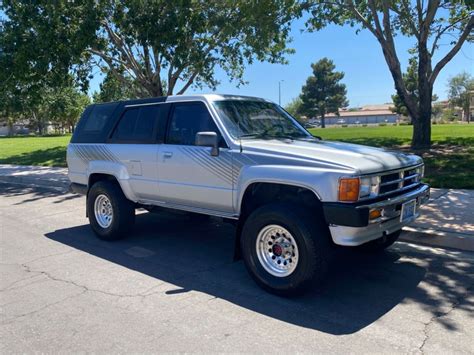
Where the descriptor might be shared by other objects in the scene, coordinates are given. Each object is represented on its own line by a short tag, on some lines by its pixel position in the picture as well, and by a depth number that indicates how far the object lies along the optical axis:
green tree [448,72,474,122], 78.69
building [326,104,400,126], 121.94
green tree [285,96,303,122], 105.68
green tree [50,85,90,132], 47.19
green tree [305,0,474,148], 13.07
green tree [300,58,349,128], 84.06
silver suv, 4.12
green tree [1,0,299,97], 12.84
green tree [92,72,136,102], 20.75
